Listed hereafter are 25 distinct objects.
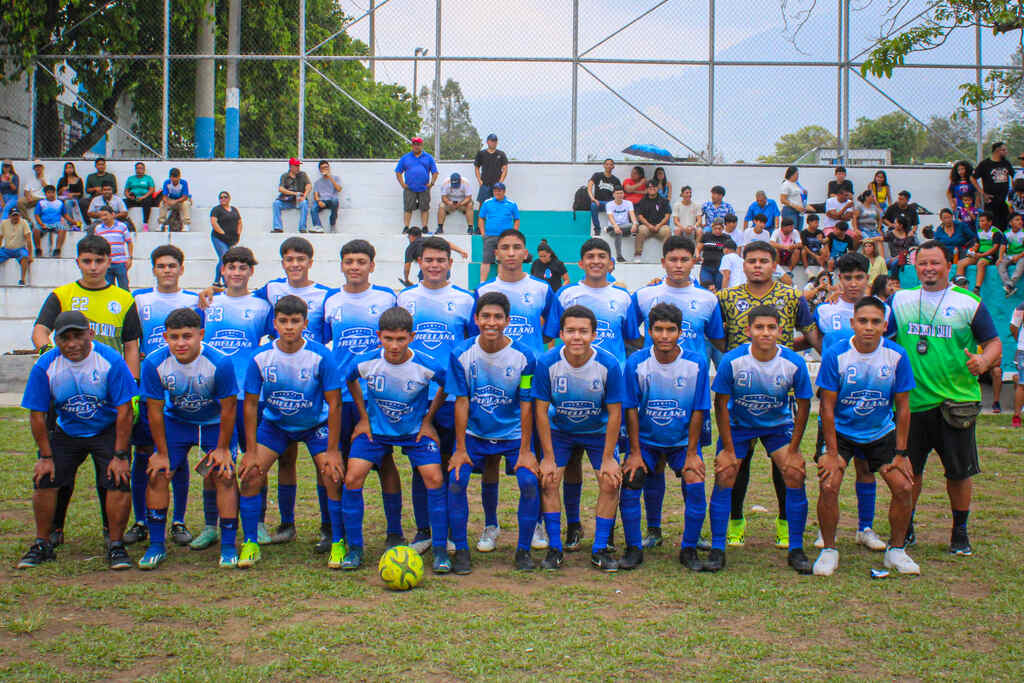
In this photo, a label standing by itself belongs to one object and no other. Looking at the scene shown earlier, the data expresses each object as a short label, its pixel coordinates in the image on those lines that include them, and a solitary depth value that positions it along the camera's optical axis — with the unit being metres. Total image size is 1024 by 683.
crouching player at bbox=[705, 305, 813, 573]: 6.40
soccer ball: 5.89
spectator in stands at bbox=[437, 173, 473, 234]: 18.98
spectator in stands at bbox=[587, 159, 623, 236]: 18.69
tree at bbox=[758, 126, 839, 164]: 19.95
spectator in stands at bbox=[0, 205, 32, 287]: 18.19
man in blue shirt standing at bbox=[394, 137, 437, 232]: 18.75
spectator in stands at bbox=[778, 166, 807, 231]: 18.33
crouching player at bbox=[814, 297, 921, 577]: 6.38
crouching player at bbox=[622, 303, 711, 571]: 6.48
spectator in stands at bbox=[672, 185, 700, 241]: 18.25
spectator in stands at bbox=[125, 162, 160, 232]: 19.22
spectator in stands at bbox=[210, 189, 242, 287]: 17.83
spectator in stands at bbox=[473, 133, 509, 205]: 18.72
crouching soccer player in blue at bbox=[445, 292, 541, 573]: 6.49
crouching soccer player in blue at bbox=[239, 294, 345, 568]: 6.54
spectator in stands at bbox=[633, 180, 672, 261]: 18.19
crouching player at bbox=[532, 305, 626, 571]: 6.42
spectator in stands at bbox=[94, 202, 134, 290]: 16.61
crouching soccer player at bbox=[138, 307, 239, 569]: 6.47
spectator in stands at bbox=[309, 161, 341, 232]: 19.20
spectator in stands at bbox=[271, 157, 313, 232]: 18.95
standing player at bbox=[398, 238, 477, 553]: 7.16
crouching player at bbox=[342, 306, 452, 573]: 6.46
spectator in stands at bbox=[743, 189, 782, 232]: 17.91
